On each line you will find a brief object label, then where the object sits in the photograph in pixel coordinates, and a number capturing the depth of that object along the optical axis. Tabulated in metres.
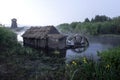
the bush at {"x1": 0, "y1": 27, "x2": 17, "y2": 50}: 8.14
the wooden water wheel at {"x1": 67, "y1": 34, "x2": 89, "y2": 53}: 16.57
